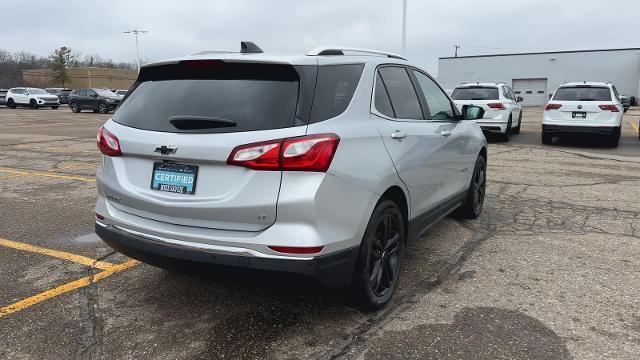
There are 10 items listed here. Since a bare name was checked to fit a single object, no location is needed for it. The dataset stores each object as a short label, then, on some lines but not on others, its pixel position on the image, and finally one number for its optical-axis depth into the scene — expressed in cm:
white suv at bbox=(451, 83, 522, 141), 1472
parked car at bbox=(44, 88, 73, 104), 4808
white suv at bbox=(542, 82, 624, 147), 1327
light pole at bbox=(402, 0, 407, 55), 3322
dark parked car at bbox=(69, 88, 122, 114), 3447
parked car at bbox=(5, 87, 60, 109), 4138
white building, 4950
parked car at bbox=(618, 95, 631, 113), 1611
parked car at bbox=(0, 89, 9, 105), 4426
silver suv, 288
